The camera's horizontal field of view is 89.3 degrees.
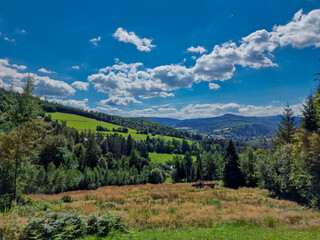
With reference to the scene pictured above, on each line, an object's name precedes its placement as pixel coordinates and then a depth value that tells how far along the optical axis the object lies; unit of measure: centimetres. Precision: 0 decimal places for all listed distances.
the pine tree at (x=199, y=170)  6906
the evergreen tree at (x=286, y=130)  3503
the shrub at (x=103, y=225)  968
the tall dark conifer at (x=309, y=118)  2701
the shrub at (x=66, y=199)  2194
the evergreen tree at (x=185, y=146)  16377
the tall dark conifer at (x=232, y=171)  4022
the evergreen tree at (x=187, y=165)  7278
